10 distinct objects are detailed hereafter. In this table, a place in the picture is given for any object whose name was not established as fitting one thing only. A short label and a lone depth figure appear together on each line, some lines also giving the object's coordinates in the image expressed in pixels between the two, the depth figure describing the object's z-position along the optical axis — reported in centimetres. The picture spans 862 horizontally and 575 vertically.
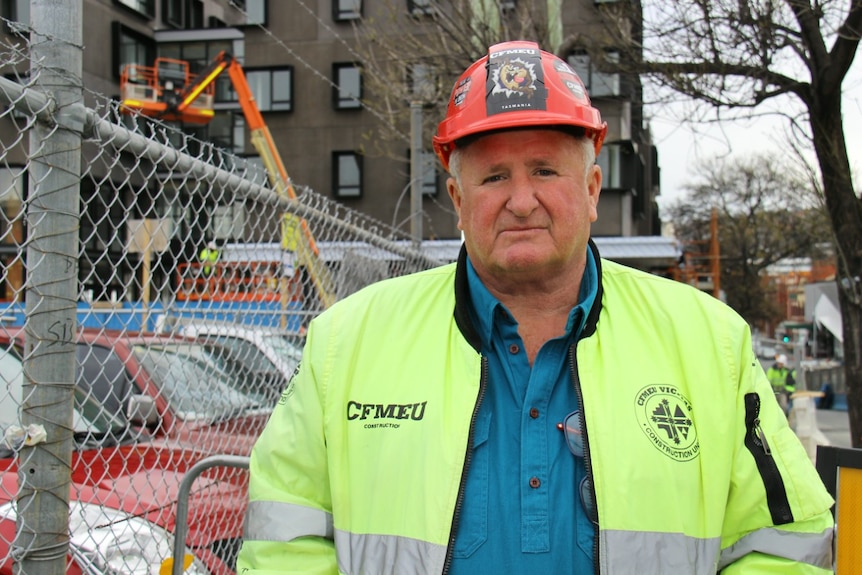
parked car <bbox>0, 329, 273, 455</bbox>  394
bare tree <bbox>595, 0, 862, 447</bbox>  601
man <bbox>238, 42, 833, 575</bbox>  176
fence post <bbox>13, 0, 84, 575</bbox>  202
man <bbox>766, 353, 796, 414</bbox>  1877
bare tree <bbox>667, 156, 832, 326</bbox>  4128
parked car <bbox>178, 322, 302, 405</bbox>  451
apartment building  2600
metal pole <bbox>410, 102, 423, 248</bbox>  633
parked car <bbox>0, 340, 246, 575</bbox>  284
